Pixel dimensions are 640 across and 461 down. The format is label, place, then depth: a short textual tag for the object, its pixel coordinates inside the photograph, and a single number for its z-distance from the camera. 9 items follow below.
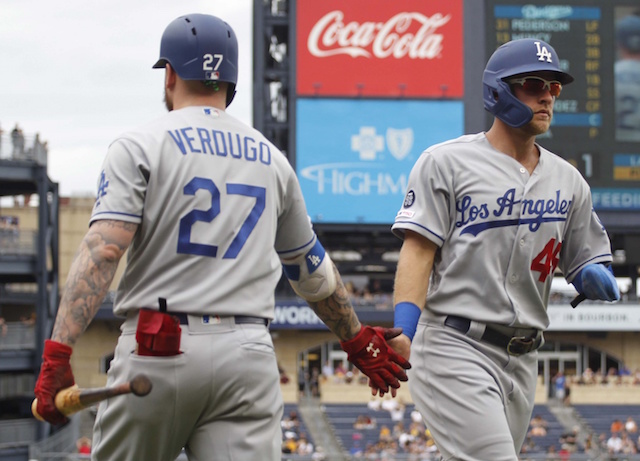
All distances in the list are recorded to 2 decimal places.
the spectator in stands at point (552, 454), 19.00
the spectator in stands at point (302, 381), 29.53
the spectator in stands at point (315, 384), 29.55
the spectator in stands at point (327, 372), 29.41
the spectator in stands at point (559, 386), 29.47
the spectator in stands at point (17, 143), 27.06
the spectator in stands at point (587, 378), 29.59
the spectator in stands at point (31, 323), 27.97
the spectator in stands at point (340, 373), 29.19
